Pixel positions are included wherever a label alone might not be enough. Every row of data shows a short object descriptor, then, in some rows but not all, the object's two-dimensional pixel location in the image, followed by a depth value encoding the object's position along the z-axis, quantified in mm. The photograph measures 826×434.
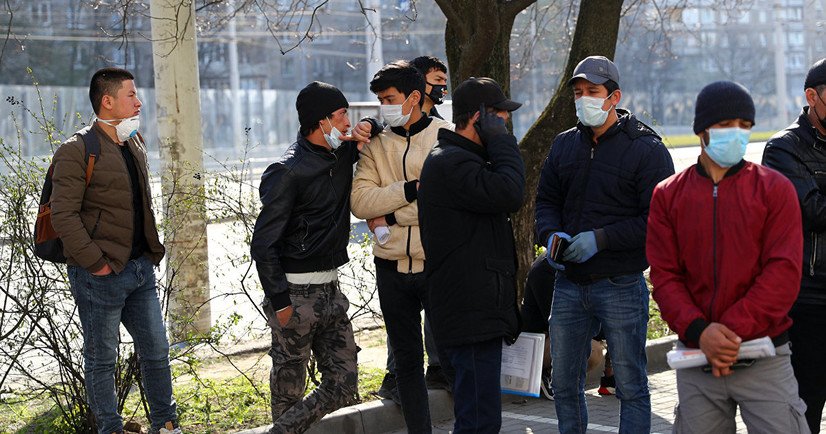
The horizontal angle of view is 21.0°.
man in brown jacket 11041
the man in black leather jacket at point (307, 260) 10508
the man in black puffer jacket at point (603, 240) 10112
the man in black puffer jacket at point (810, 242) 9663
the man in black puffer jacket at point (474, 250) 9366
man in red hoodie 7668
